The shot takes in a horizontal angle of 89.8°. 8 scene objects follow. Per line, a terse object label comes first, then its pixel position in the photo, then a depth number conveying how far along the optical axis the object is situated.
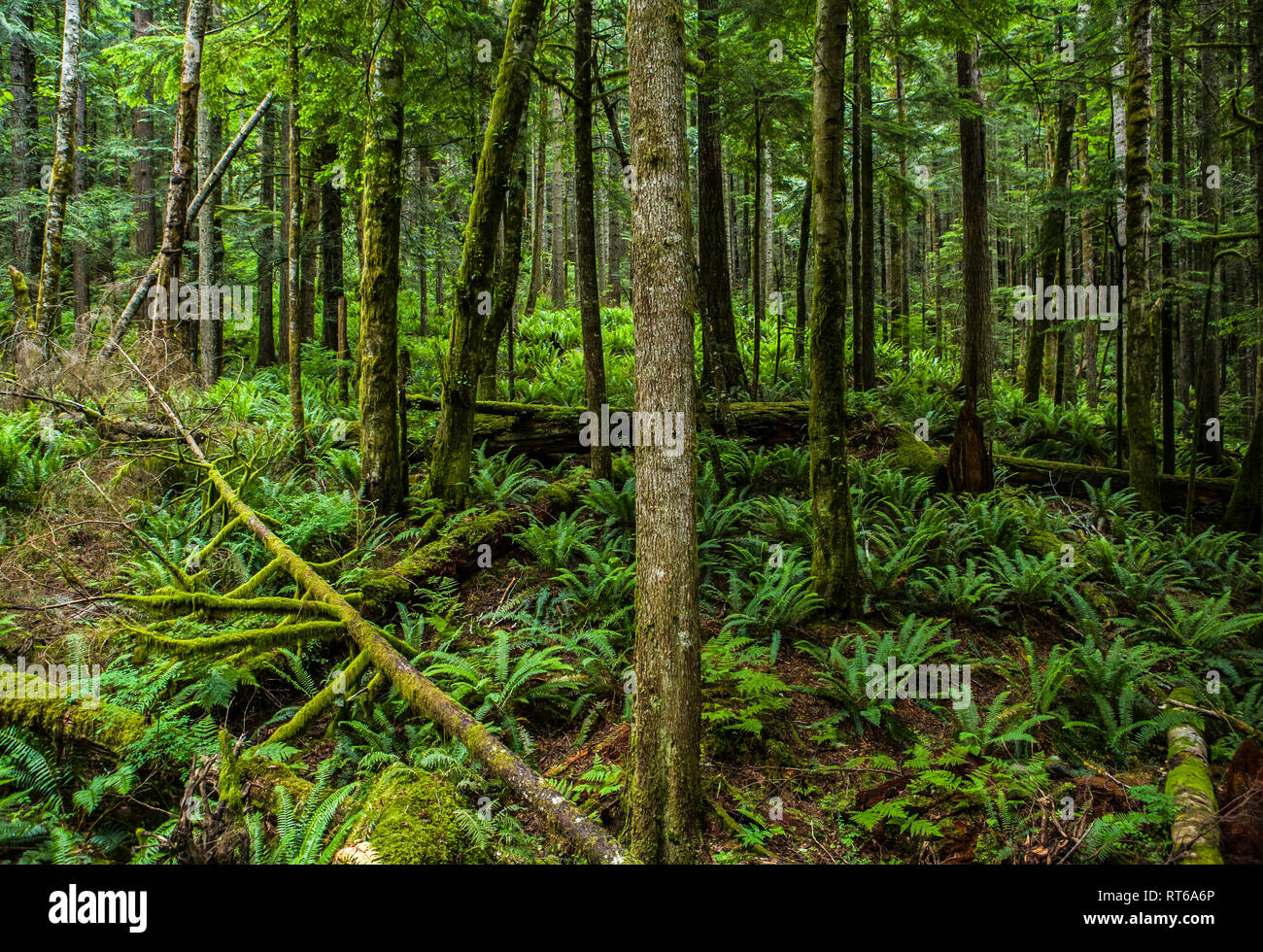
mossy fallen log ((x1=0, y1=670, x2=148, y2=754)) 3.75
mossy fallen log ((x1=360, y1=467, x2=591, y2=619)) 6.01
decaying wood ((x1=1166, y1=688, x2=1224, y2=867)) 3.12
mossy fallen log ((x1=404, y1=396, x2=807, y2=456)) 9.32
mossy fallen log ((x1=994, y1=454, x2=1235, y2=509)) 9.30
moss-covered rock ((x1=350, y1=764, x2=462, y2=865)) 2.72
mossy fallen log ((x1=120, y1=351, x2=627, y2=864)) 3.01
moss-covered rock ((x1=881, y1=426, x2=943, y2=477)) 9.43
